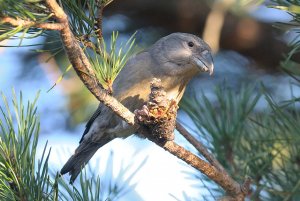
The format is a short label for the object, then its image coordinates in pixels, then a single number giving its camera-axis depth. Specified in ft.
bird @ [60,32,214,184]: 20.65
